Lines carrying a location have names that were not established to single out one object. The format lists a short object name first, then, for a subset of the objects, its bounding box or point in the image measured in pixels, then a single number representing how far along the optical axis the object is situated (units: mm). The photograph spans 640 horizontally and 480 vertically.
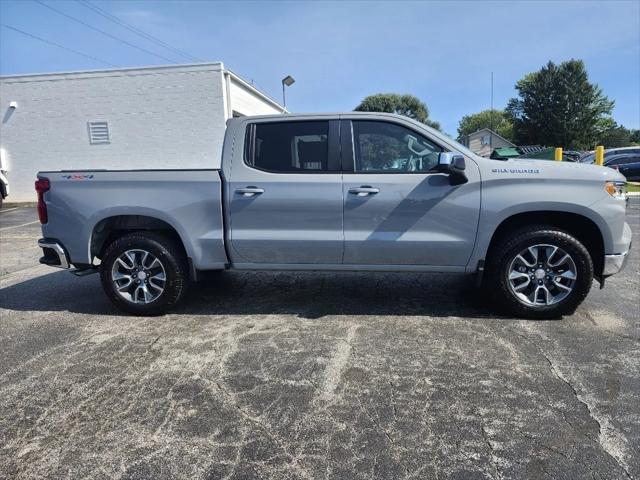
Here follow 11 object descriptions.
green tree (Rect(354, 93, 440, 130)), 60700
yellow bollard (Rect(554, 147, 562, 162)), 15102
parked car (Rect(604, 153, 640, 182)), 23453
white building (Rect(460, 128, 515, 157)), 59056
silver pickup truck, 4305
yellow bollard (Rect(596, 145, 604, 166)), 16378
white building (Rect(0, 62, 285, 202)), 17859
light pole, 26125
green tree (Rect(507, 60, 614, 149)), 50938
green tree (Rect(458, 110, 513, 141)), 92175
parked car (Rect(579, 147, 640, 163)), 24280
